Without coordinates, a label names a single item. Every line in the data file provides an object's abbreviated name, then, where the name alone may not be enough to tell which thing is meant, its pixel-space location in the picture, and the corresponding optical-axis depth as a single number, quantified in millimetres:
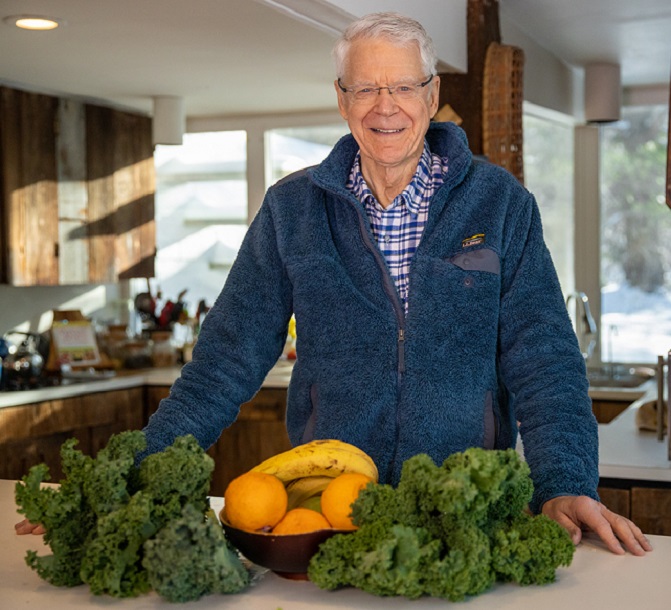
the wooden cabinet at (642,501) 2840
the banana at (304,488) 1458
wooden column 4688
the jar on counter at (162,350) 5469
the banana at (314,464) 1441
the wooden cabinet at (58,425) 4238
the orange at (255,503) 1344
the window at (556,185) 7297
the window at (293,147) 6320
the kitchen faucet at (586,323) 4516
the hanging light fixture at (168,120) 5449
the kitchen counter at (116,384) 4301
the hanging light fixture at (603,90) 6762
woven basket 4578
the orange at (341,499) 1326
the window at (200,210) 6434
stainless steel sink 5004
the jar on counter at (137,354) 5367
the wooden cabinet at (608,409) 4438
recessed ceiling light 3678
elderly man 1805
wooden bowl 1315
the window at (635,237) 7289
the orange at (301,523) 1329
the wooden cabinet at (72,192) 4945
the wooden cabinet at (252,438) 4777
